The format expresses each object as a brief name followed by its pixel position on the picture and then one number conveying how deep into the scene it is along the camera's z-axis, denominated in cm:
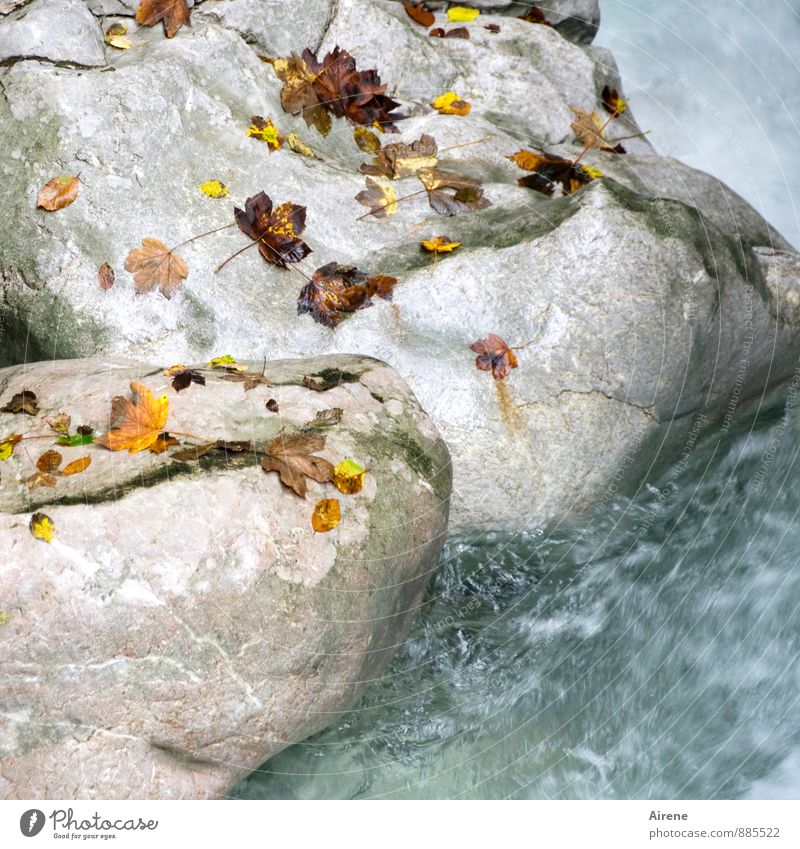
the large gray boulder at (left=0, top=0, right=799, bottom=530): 318
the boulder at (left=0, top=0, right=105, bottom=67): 344
